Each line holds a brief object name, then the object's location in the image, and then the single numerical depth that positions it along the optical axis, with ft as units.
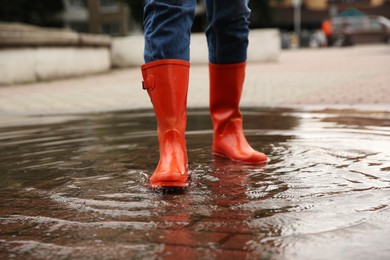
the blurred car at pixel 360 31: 113.39
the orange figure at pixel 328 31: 118.32
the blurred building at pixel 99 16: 159.74
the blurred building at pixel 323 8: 158.61
